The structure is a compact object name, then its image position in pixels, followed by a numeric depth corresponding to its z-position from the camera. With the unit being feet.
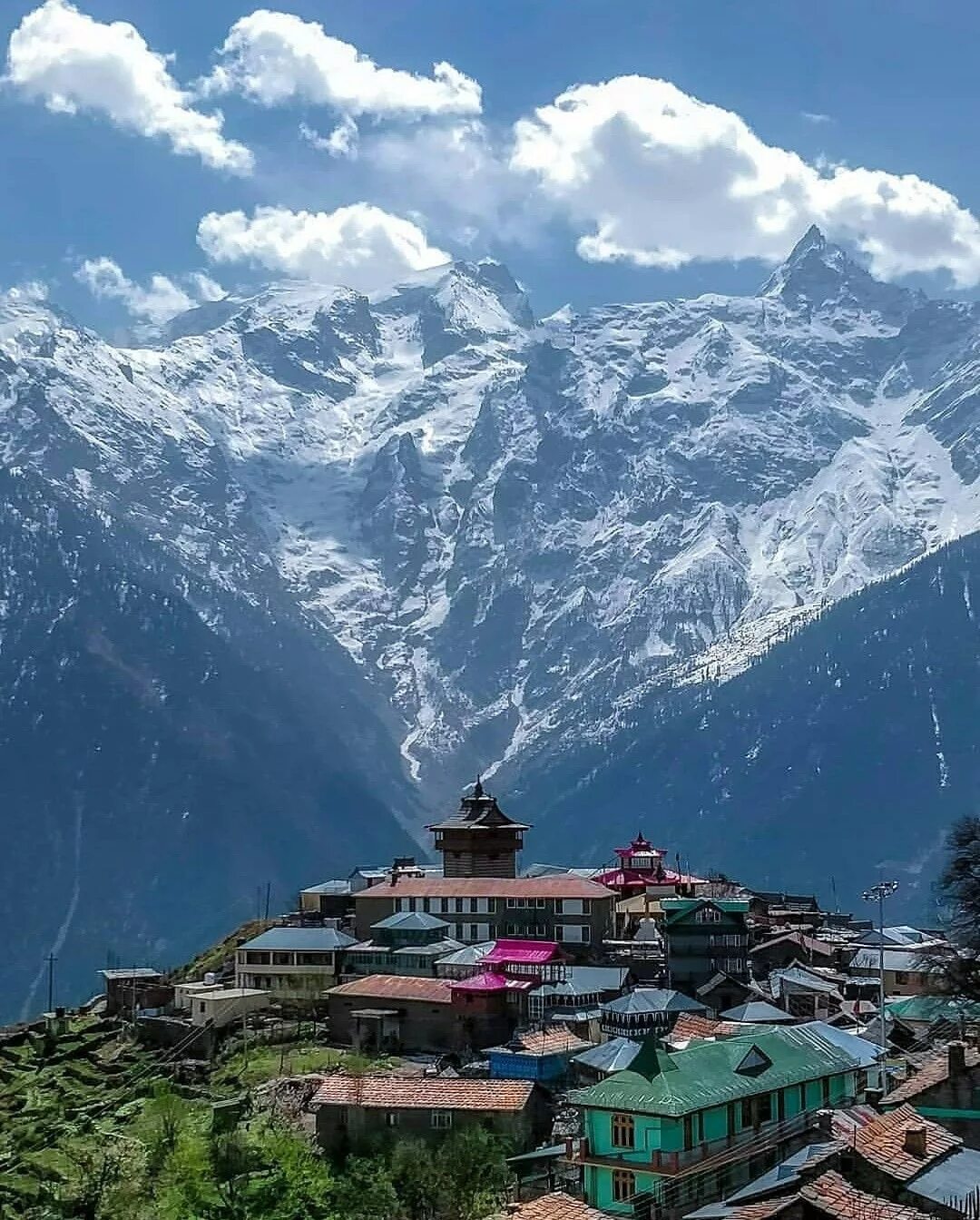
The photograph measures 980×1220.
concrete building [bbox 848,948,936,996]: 312.09
